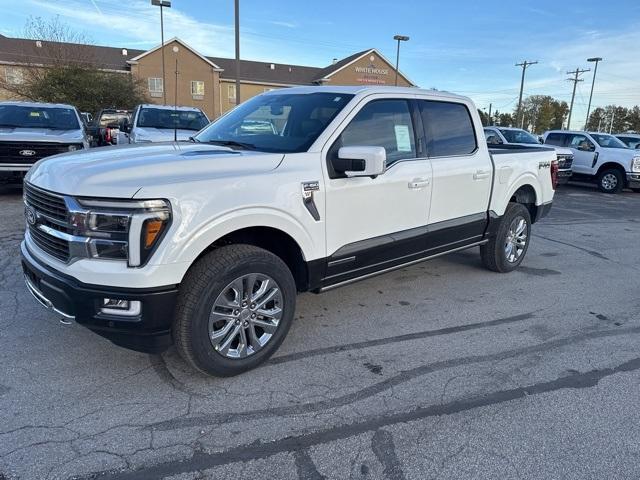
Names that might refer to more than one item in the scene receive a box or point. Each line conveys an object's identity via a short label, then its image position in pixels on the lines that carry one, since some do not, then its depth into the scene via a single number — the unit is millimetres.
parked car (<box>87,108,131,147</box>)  12839
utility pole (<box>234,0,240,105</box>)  15643
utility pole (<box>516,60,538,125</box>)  54350
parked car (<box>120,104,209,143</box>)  10219
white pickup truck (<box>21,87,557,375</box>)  2699
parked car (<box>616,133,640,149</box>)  17922
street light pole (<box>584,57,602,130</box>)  48594
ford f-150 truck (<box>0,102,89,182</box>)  8902
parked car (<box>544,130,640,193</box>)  15172
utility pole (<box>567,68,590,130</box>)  58312
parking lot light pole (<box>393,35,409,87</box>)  36406
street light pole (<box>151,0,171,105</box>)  21734
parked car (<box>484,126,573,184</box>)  15008
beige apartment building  49250
